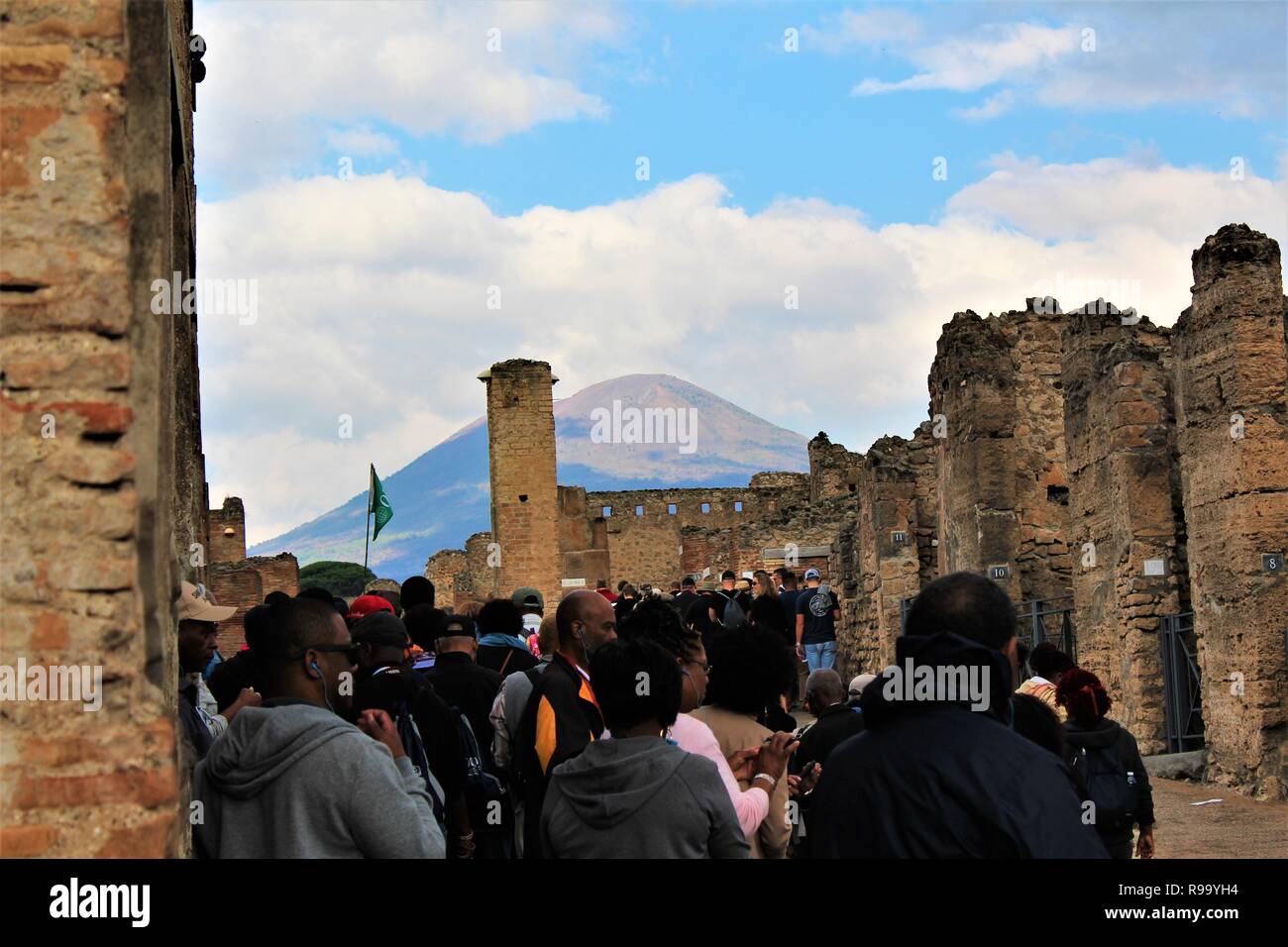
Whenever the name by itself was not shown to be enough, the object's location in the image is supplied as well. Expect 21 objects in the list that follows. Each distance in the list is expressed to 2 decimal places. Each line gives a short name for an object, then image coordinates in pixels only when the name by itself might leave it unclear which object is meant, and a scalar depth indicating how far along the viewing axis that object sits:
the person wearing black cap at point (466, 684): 7.00
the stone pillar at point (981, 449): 17.25
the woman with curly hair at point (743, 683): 5.59
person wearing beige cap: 5.98
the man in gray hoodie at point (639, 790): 4.40
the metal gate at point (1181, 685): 13.67
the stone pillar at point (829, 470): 41.78
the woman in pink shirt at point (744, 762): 4.96
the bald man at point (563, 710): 5.86
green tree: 67.38
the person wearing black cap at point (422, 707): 6.01
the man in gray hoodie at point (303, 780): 4.00
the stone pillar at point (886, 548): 19.84
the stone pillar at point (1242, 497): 11.98
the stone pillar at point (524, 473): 34.28
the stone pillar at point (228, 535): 45.09
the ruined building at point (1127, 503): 12.12
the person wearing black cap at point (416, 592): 9.61
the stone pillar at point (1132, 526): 13.84
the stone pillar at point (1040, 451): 18.08
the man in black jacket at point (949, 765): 3.29
